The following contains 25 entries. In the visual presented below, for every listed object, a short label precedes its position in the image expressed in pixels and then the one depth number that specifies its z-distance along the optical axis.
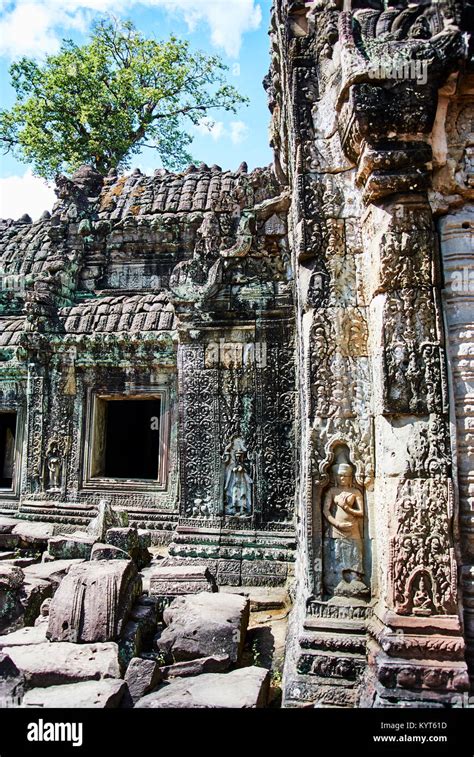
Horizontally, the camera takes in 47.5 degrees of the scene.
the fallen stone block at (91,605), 3.72
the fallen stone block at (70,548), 6.00
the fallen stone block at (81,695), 2.80
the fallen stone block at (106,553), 4.92
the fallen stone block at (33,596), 4.37
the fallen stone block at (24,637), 3.71
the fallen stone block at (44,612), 4.21
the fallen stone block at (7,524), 7.61
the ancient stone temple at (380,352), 2.99
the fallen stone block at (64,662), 3.16
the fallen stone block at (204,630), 3.62
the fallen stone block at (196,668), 3.41
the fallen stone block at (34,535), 7.36
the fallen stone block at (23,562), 5.91
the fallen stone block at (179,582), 4.83
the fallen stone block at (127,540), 5.41
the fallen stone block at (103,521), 6.39
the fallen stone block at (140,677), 3.11
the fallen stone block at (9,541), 7.39
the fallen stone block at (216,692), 2.86
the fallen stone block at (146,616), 4.09
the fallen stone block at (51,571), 5.03
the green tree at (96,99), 16.67
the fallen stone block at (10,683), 2.87
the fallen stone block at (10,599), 4.25
